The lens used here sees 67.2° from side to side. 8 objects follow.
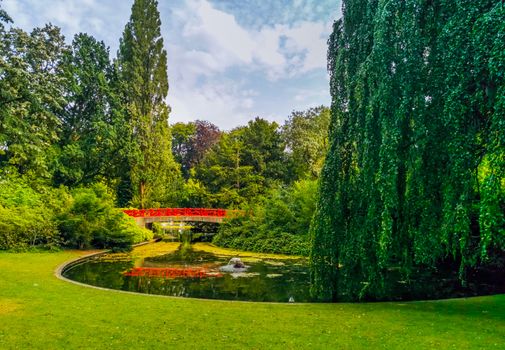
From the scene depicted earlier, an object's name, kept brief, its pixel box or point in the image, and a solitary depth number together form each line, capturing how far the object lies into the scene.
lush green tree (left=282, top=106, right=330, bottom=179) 36.03
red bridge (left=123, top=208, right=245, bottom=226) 29.14
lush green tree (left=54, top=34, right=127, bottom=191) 27.47
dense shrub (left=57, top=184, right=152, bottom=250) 19.84
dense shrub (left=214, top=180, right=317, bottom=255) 22.92
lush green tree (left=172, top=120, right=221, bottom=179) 59.91
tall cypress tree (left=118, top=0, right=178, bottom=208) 31.48
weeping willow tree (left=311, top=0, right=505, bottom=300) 5.98
